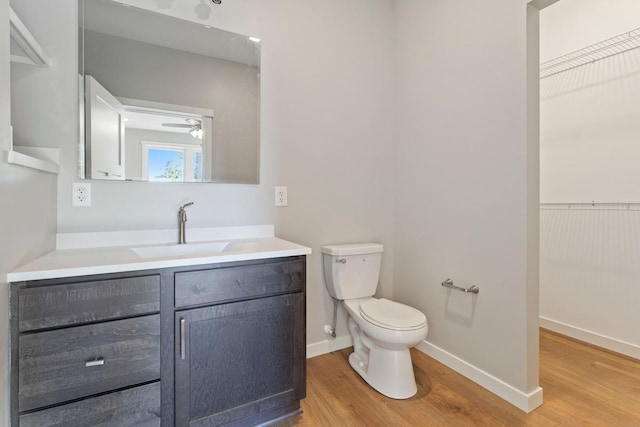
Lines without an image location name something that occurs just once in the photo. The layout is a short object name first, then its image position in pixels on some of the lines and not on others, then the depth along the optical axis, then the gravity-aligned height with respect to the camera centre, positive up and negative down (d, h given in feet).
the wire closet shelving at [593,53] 6.61 +3.89
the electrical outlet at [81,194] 4.67 +0.29
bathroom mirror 4.85 +2.06
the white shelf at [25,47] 3.39 +2.18
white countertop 3.17 -0.59
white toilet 5.26 -1.98
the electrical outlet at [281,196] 6.25 +0.36
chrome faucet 5.21 -0.24
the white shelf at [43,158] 3.52 +0.81
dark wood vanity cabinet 3.17 -1.67
